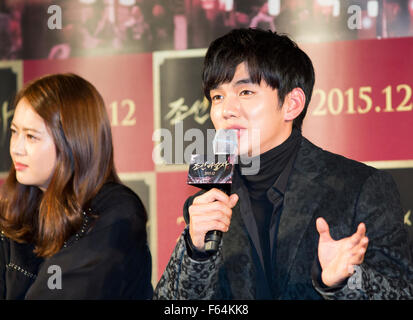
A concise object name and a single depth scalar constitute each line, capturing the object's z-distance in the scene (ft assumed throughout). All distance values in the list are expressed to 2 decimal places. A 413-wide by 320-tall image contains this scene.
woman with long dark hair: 11.19
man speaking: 10.82
